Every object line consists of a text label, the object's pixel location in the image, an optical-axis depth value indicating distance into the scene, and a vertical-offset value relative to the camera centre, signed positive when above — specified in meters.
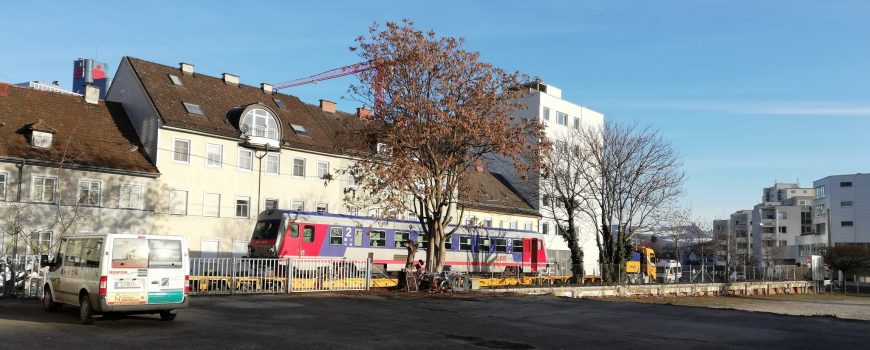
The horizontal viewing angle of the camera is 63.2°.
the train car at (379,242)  31.39 -0.44
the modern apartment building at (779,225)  122.25 +3.03
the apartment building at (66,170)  32.91 +2.76
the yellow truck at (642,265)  49.52 -2.01
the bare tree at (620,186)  41.25 +3.10
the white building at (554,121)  62.56 +10.72
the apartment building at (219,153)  38.88 +4.54
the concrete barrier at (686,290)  33.45 -3.14
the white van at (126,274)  14.25 -0.98
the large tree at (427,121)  26.44 +4.33
